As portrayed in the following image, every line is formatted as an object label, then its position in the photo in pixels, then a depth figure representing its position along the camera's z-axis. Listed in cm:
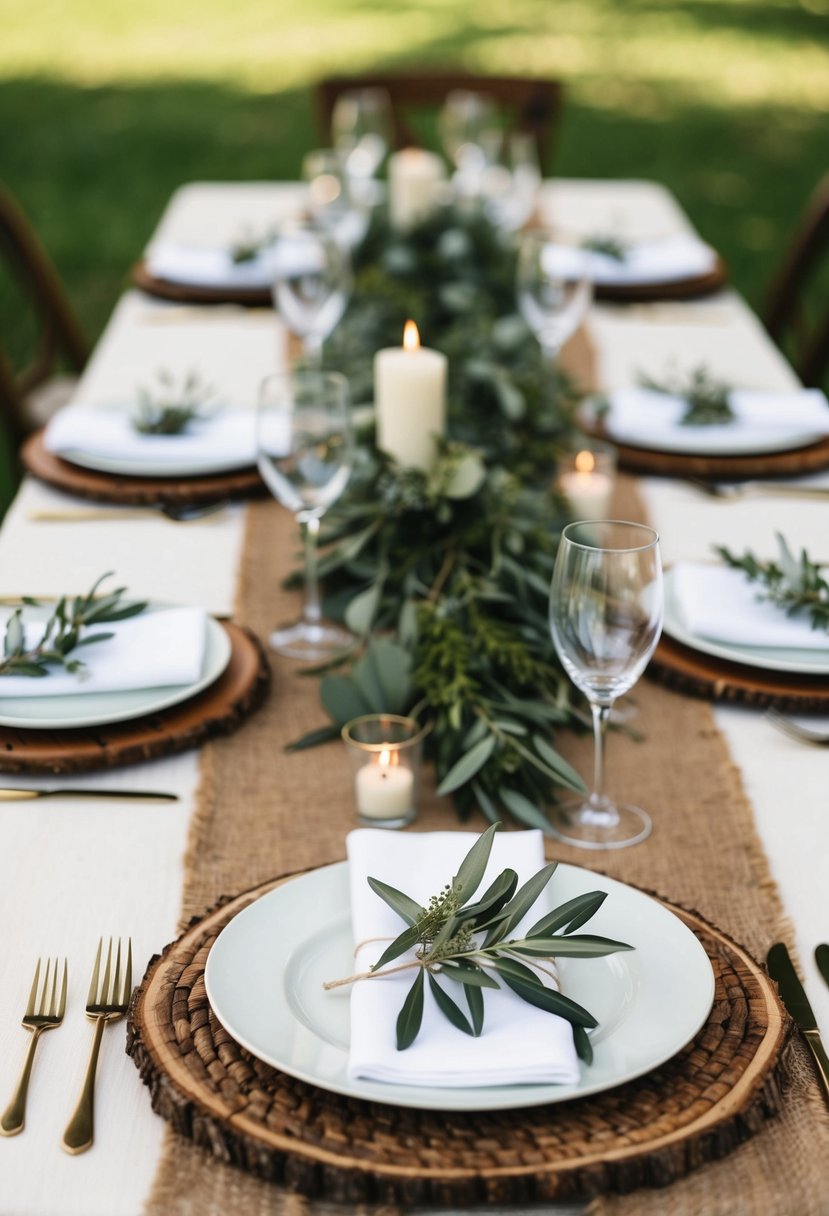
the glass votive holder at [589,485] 165
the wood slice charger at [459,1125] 73
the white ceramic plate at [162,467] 175
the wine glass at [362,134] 319
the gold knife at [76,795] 114
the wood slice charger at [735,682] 127
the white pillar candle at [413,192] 270
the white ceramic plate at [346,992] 77
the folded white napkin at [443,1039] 77
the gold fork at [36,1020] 80
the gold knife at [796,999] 85
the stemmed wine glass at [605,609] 100
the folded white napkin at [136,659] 122
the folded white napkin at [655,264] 265
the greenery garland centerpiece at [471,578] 116
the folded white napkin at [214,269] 262
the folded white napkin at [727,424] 187
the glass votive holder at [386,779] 111
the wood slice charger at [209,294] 259
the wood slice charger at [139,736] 116
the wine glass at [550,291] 202
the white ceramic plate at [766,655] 127
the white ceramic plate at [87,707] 117
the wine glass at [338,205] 269
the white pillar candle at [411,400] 153
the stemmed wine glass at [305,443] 140
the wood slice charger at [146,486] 173
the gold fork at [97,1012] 79
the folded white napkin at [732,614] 131
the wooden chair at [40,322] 288
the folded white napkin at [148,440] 177
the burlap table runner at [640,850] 75
